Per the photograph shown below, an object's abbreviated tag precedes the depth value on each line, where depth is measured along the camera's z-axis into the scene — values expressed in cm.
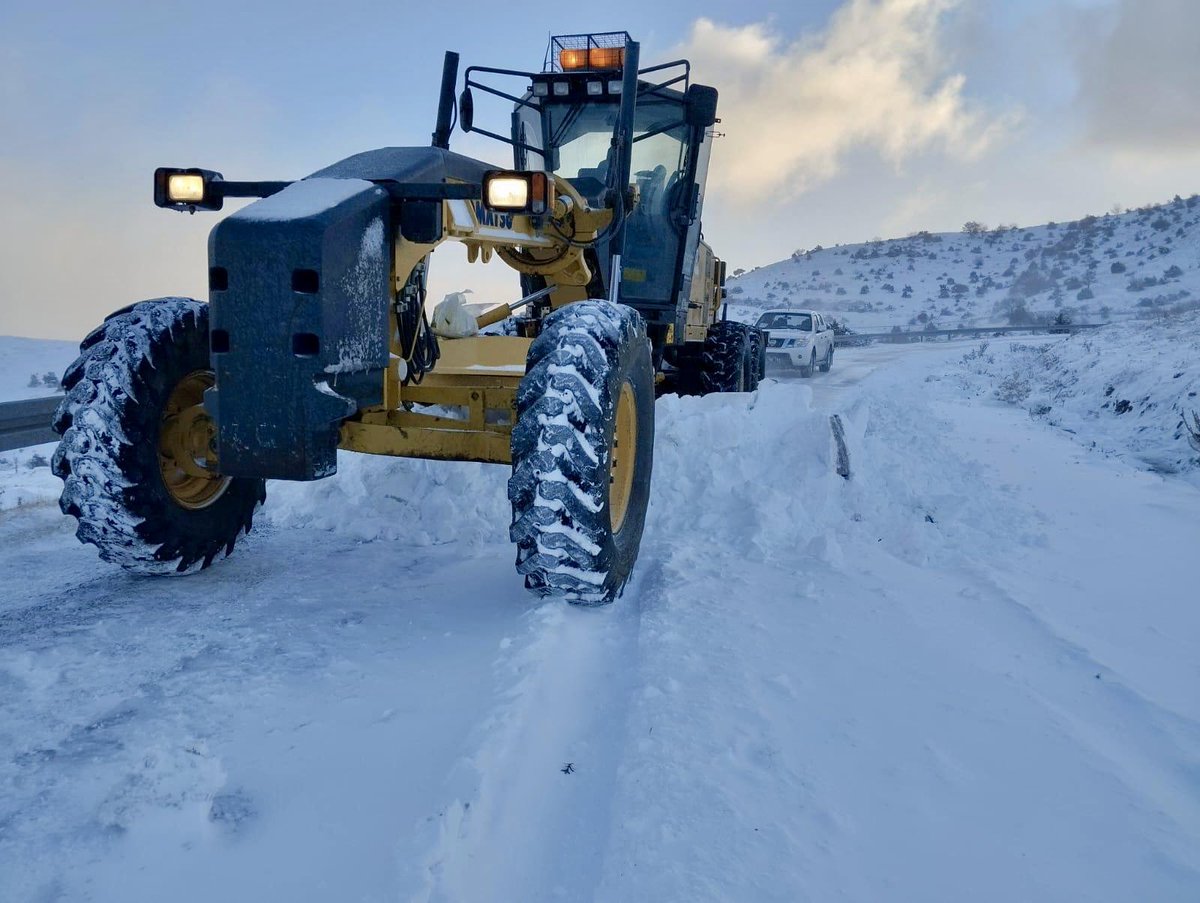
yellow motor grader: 307
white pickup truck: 1697
